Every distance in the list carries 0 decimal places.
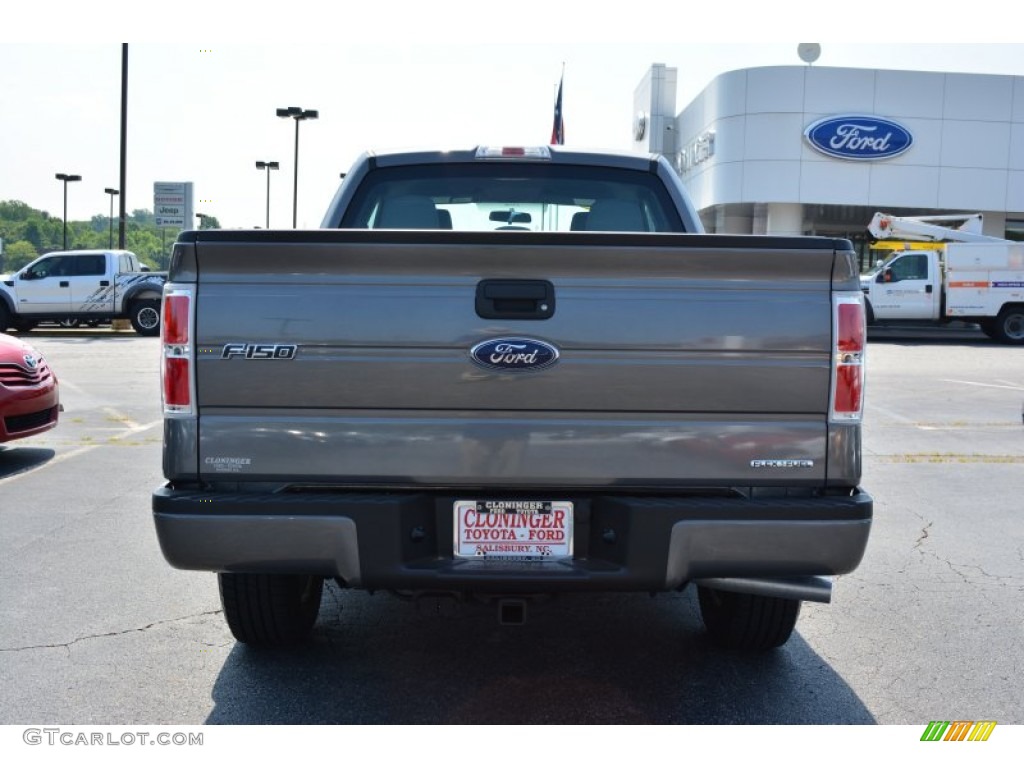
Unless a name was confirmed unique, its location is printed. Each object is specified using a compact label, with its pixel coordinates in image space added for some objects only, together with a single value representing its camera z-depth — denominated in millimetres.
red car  7785
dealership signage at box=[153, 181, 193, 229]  34031
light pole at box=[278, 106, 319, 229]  43250
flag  23470
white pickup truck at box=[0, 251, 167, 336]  23125
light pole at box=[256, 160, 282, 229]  58375
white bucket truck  23719
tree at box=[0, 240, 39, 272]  131875
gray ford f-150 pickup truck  3158
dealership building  36031
